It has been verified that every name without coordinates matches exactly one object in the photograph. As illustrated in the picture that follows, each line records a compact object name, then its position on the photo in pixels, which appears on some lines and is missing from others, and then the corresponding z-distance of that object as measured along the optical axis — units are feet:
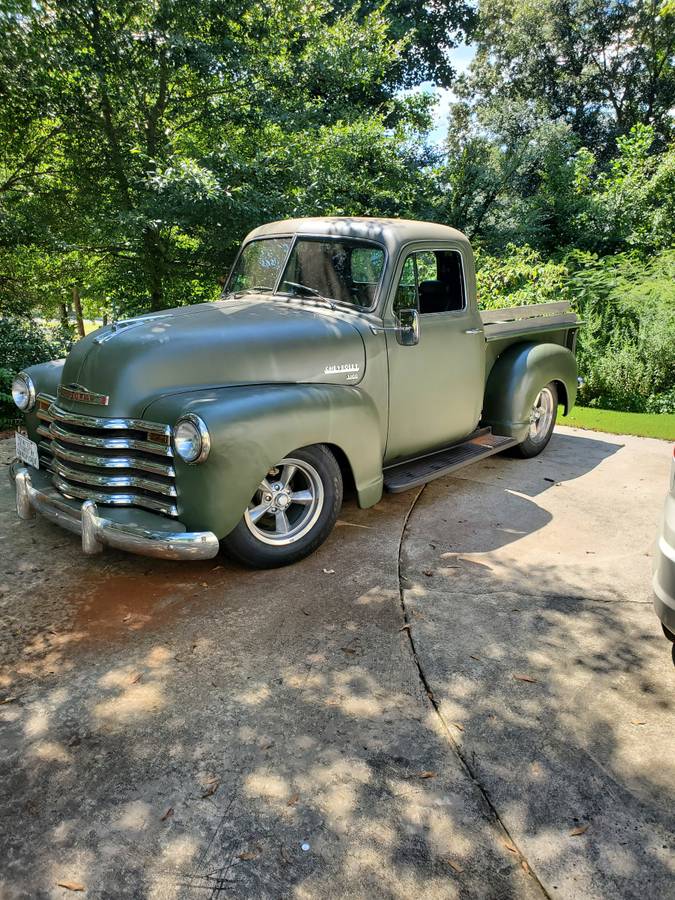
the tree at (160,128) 26.55
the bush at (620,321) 30.17
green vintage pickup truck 11.16
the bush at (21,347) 26.48
